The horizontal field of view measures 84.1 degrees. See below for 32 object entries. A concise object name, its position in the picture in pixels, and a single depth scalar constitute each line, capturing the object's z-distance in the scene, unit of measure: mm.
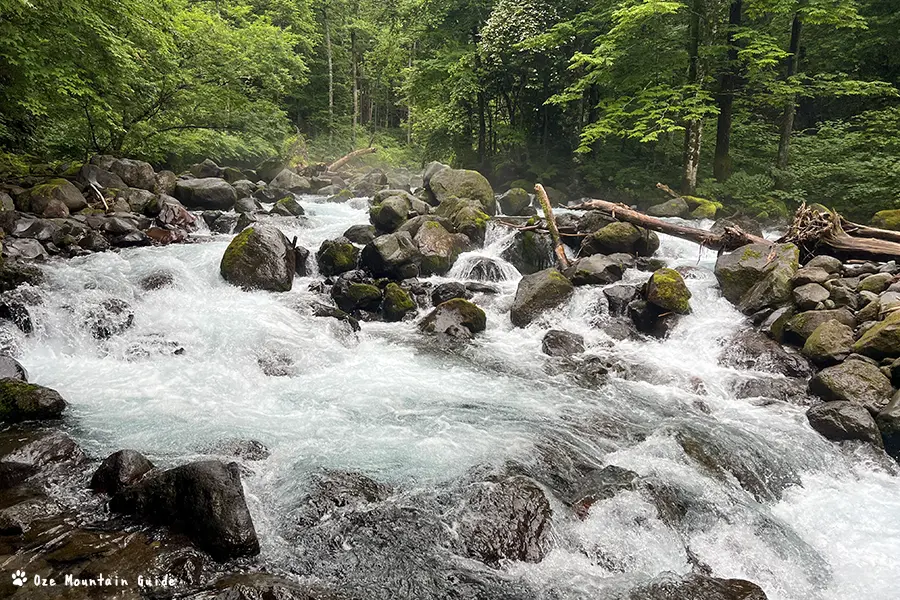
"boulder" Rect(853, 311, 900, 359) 7230
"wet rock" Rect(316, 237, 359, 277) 12750
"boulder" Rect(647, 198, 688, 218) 17219
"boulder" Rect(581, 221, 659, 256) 12992
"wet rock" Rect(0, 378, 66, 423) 5906
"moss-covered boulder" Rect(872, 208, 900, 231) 12259
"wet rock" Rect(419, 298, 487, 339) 10547
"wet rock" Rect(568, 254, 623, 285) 11578
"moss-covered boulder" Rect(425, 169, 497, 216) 17438
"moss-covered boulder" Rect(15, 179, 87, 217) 12422
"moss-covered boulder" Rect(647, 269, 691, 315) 10141
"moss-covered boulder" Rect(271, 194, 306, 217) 17406
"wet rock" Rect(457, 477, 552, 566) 4414
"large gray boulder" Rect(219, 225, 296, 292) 11203
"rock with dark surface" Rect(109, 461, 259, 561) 4113
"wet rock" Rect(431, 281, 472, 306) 11931
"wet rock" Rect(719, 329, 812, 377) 8241
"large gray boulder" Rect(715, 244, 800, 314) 9586
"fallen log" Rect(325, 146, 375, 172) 30859
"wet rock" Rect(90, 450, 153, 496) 4703
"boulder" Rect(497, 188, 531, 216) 18875
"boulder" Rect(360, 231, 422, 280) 12445
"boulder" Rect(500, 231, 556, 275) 13750
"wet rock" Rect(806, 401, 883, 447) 6371
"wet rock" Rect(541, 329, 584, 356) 9641
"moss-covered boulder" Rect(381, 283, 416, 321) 11305
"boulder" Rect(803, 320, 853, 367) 7789
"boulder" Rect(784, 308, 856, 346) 8336
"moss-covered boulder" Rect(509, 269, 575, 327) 10953
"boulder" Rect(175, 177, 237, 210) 16625
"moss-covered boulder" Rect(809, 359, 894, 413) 6859
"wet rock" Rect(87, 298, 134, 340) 8938
